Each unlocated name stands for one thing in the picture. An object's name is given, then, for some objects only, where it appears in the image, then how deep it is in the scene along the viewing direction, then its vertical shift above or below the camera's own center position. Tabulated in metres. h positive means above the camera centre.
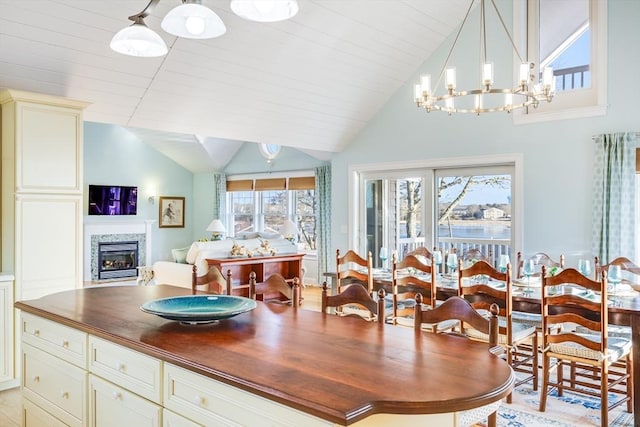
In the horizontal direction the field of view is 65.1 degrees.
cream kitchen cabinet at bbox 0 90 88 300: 3.93 +0.14
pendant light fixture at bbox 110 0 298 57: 2.12 +0.86
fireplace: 10.20 -1.05
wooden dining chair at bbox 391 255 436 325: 4.12 -0.66
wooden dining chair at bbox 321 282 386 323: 2.52 -0.47
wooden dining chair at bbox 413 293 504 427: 1.92 -0.46
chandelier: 3.56 +0.91
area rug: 3.27 -1.39
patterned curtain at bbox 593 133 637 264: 4.93 +0.13
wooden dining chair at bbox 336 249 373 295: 4.47 -0.60
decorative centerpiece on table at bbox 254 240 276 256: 7.06 -0.57
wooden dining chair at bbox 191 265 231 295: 3.31 -0.47
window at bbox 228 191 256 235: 11.04 -0.02
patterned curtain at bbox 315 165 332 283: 9.17 -0.07
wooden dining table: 3.16 -0.66
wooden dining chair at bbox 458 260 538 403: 3.59 -0.71
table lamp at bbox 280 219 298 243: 9.19 -0.36
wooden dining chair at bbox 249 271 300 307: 2.99 -0.47
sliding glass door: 5.95 +0.01
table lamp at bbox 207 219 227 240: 10.31 -0.39
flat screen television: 10.02 +0.19
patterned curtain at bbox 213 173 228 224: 11.28 +0.30
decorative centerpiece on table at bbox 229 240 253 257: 6.70 -0.56
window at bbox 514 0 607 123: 5.14 +1.74
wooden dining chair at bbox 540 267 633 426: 3.17 -0.87
